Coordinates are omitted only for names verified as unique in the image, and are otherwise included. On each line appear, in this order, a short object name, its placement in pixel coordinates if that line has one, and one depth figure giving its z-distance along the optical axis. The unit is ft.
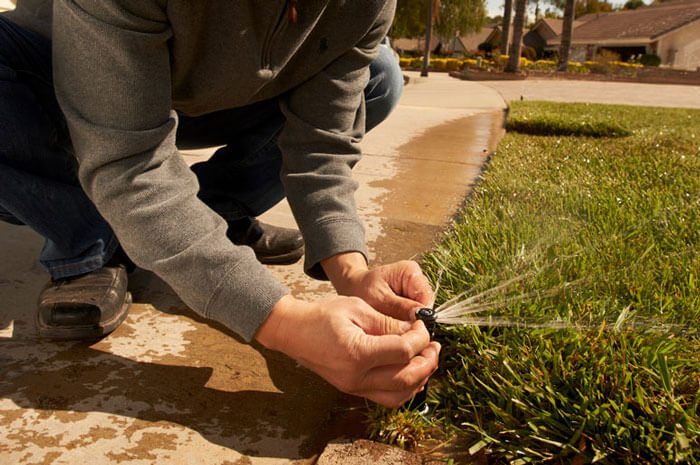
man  3.58
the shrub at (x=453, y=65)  115.96
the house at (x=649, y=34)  130.82
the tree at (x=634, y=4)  248.32
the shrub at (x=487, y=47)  157.38
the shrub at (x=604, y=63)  89.87
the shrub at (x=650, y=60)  117.70
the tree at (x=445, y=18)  129.70
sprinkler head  3.71
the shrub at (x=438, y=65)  118.83
